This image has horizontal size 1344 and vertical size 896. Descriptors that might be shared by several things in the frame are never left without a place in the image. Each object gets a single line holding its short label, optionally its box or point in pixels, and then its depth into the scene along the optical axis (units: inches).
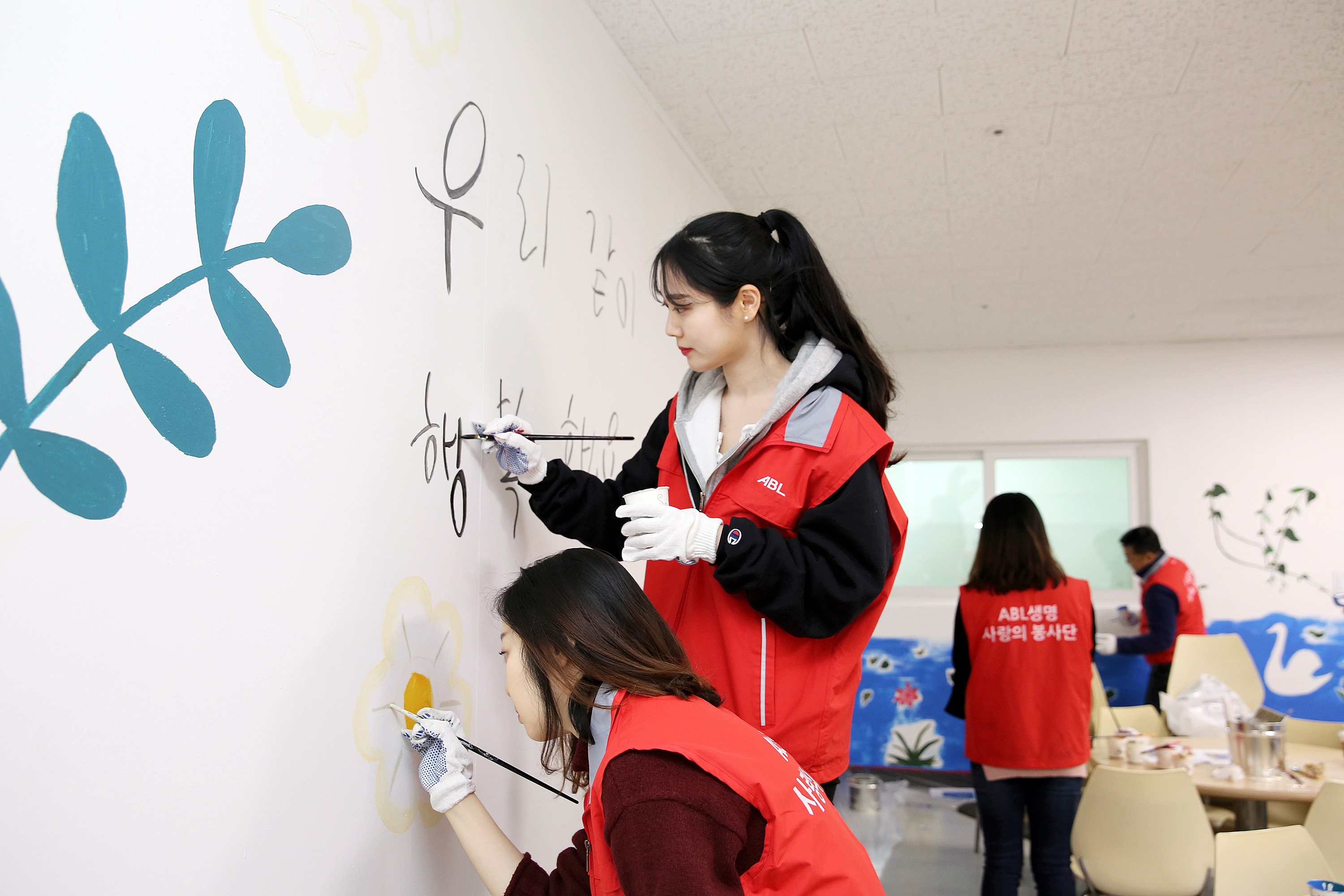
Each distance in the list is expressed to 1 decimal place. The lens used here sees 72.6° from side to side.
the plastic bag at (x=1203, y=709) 144.8
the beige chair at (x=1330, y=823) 81.2
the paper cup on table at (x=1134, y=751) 125.2
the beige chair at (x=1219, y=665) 170.7
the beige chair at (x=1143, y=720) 155.4
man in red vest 185.5
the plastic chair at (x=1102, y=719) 154.3
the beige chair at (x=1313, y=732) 136.3
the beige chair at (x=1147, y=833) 98.2
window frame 228.1
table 108.3
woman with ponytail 50.6
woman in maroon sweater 35.1
